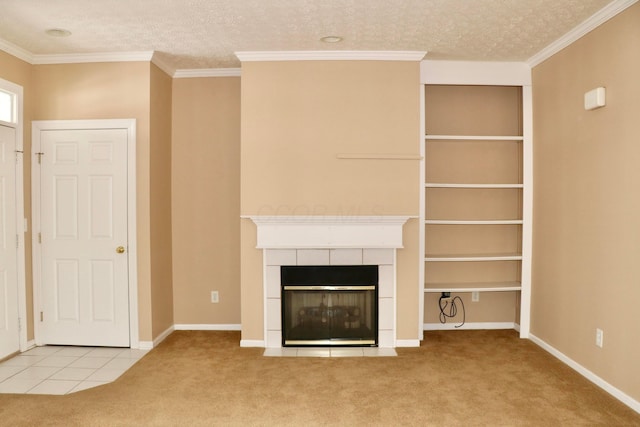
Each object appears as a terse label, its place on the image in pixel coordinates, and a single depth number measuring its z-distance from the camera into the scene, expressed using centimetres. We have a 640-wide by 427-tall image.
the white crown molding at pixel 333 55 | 388
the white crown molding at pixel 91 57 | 392
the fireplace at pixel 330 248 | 389
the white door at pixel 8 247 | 369
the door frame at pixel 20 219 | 383
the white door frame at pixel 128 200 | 393
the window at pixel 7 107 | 371
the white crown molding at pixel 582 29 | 294
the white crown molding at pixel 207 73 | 441
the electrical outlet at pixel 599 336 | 316
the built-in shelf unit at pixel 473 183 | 443
